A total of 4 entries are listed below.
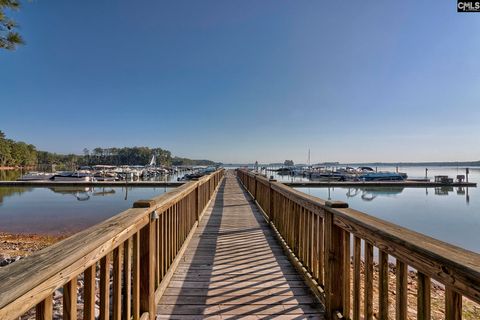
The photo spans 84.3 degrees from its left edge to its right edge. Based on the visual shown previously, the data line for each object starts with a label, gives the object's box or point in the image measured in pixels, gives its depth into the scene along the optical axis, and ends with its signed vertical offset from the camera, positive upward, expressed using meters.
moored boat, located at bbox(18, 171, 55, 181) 25.92 -1.21
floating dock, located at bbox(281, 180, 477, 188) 22.27 -1.68
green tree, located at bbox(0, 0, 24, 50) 4.51 +2.35
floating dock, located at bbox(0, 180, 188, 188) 21.83 -1.59
